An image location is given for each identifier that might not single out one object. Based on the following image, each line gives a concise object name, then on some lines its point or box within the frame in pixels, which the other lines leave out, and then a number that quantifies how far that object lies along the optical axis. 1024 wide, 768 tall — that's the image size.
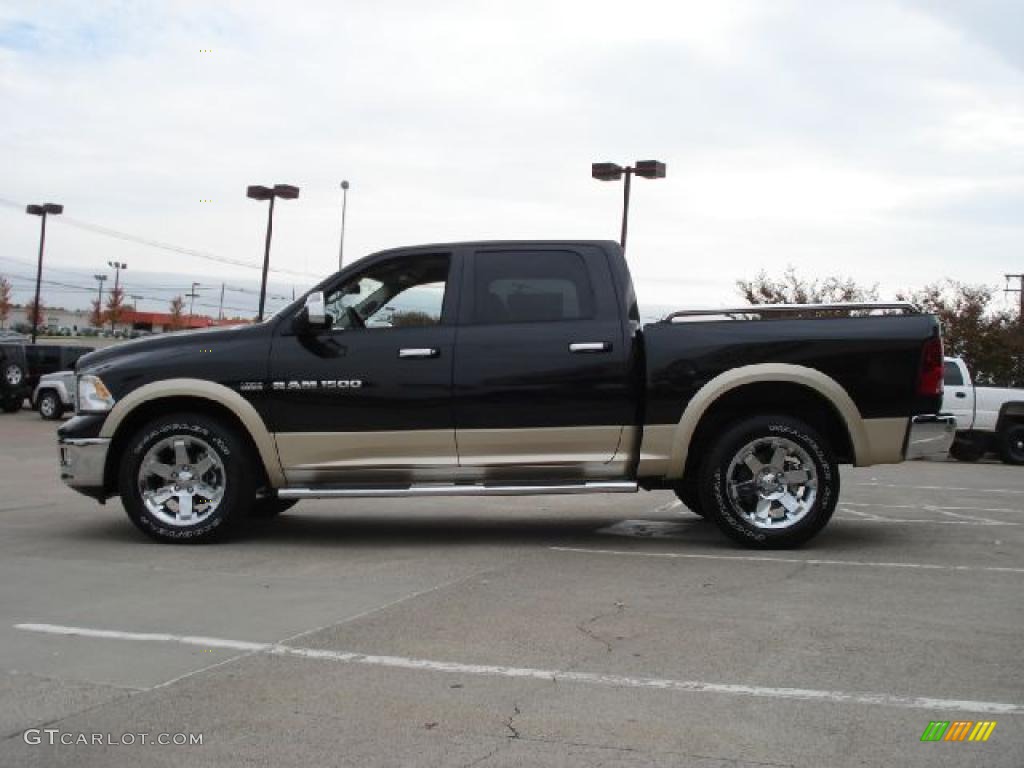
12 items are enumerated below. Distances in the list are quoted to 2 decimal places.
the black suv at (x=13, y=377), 29.92
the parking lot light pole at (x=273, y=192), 37.38
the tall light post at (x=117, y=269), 115.75
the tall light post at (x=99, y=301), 129.38
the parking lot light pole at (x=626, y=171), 28.28
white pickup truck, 20.33
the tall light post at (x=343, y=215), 46.38
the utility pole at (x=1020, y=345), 33.69
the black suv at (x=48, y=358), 31.20
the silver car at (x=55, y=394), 27.81
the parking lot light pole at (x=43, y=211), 51.78
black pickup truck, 7.86
